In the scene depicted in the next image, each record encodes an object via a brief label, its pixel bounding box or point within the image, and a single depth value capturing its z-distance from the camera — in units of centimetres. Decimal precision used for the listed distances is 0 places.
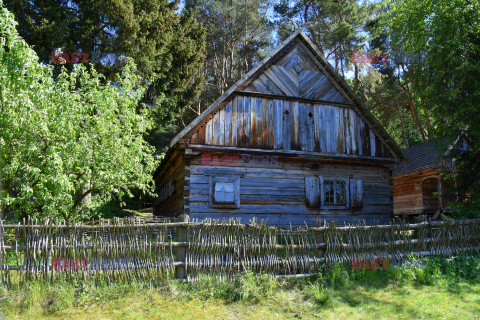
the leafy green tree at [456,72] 1129
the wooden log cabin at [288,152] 1213
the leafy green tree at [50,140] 741
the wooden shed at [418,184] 2006
